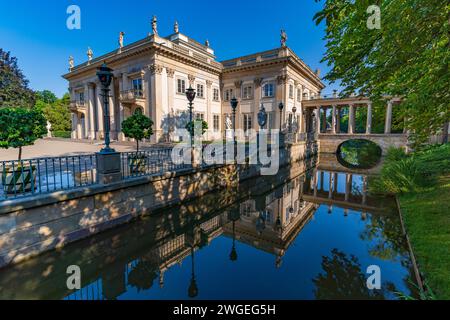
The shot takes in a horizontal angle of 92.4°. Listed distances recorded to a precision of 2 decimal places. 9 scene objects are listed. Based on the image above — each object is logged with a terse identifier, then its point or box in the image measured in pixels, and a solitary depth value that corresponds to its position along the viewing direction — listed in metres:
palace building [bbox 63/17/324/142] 21.05
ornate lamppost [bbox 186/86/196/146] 8.70
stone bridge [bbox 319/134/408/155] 24.21
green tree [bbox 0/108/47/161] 5.26
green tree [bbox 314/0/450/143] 4.58
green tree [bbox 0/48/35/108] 33.72
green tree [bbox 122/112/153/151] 10.24
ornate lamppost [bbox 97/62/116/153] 6.25
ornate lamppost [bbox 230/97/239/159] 11.45
